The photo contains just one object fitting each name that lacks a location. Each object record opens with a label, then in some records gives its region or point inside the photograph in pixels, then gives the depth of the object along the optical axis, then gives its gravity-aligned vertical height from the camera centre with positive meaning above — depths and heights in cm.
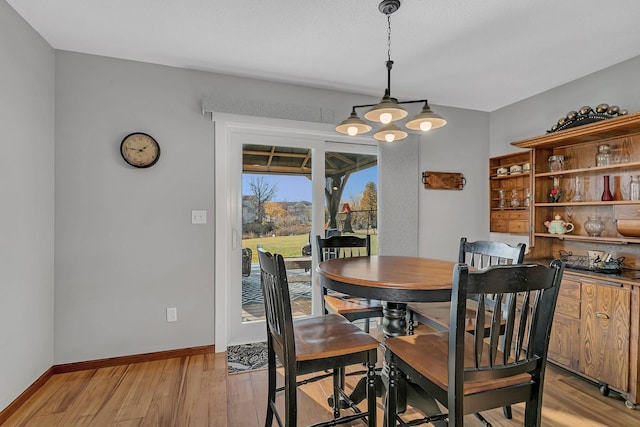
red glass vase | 263 +16
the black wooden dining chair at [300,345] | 143 -63
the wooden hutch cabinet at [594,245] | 213 -28
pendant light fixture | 185 +57
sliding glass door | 294 +9
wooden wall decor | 364 +37
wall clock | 261 +52
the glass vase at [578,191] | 293 +20
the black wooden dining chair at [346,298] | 215 -62
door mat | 258 -121
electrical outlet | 274 -84
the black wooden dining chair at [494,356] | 113 -54
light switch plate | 281 -3
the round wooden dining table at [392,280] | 148 -32
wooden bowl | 234 -10
